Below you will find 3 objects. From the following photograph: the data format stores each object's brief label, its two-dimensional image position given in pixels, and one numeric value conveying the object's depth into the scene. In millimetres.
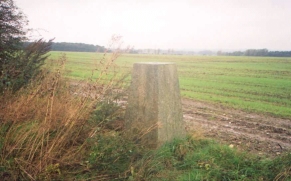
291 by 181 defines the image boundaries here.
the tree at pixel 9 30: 8586
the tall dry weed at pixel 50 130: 3146
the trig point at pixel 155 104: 4645
